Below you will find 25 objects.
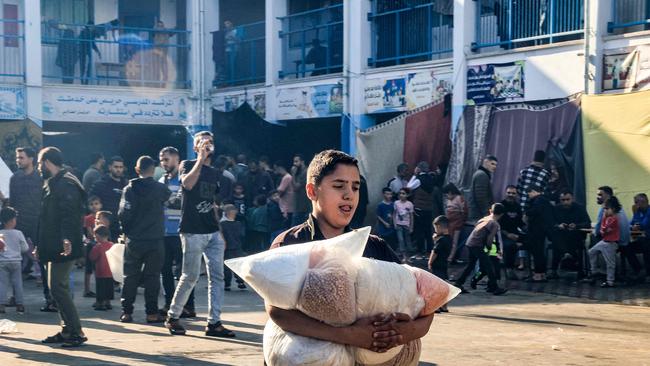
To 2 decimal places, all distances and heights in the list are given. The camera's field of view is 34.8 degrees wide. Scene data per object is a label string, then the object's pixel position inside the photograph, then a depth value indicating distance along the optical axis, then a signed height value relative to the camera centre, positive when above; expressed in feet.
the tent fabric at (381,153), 64.44 +0.09
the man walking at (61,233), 29.58 -2.24
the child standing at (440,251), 41.57 -3.90
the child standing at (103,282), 38.58 -4.75
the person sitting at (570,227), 49.93 -3.52
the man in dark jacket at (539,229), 49.93 -3.65
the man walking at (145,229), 33.86 -2.43
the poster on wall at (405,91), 65.31 +4.15
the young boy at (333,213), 11.85 -0.73
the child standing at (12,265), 37.29 -3.96
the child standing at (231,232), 44.52 -3.33
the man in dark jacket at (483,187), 54.13 -1.73
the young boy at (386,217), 59.52 -3.59
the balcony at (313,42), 76.23 +8.68
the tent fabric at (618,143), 49.98 +0.51
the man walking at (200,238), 31.37 -2.54
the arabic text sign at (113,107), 82.43 +3.93
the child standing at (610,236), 47.62 -3.79
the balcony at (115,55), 85.10 +8.44
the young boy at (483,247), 45.24 -4.05
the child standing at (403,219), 58.75 -3.67
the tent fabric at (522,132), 54.80 +1.19
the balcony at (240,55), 85.92 +8.33
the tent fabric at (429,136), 63.52 +1.11
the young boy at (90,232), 43.19 -3.54
